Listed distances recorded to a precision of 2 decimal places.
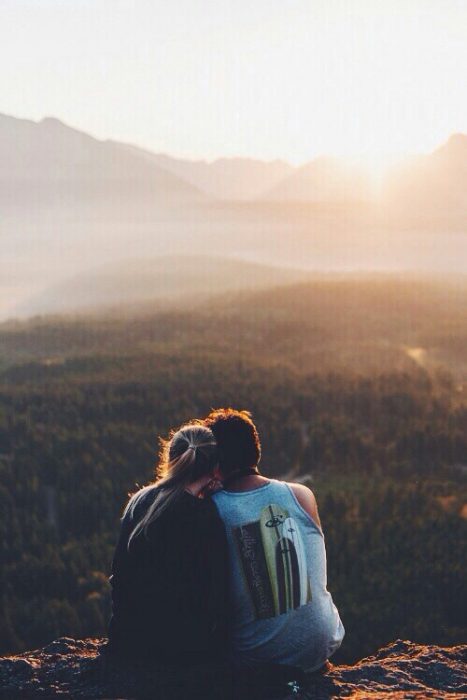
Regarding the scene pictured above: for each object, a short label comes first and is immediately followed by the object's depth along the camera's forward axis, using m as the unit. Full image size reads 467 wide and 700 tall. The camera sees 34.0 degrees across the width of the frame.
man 5.65
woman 5.55
